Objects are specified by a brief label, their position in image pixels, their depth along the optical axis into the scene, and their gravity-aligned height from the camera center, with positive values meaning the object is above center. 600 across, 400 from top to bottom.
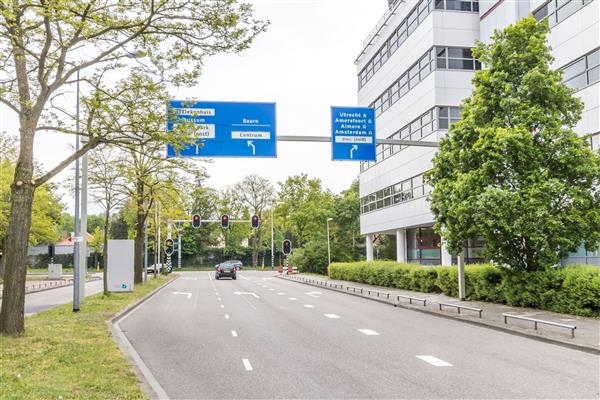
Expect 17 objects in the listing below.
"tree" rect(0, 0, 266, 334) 12.07 +4.59
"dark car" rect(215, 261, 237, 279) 49.97 -2.28
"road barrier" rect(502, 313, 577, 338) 12.07 -1.87
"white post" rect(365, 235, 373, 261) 49.09 -0.20
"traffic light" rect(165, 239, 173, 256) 49.78 +0.09
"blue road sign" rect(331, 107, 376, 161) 22.02 +4.33
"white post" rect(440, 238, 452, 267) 33.03 -0.89
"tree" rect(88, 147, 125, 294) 25.83 +3.19
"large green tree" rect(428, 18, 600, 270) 17.05 +2.45
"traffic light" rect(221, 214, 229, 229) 46.02 +1.99
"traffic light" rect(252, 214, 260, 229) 47.97 +1.95
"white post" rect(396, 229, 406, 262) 40.78 +0.03
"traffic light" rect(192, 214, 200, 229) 46.56 +2.11
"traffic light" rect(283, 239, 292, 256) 54.10 -0.22
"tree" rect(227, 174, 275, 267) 95.19 +8.63
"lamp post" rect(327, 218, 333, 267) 53.97 -0.69
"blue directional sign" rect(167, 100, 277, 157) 21.16 +4.41
